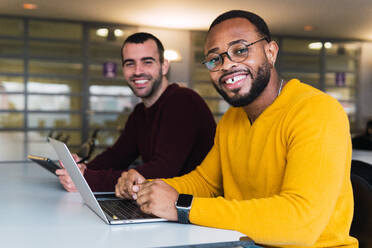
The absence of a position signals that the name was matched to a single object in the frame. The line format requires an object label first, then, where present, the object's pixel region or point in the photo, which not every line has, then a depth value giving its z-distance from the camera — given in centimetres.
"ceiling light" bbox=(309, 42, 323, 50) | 1103
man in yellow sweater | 105
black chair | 123
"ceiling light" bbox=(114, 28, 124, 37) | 961
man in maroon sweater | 191
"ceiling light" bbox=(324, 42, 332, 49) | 1106
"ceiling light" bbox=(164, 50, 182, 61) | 928
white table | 96
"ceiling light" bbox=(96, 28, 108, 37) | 956
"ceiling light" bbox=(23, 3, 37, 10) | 808
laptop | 113
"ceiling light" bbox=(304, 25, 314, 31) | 971
